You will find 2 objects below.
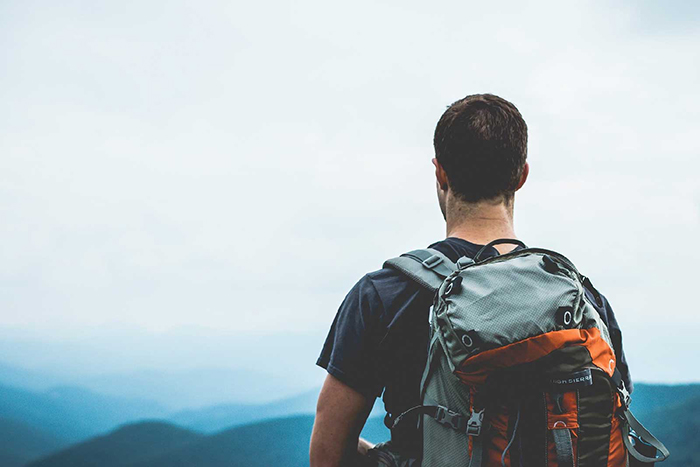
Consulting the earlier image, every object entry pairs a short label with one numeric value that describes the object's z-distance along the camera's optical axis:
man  1.96
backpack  1.72
